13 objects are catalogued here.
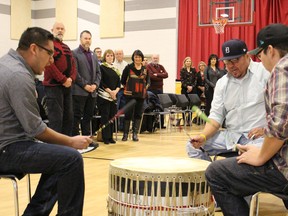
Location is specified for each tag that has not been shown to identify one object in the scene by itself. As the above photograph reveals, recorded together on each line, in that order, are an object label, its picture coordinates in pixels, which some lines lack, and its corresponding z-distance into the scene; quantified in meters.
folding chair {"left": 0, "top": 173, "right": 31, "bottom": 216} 2.40
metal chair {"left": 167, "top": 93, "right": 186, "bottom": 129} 9.02
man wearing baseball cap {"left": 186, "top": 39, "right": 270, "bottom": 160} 3.23
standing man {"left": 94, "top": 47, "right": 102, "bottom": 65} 8.59
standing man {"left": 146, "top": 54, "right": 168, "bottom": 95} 8.96
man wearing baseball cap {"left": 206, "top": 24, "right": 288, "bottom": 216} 1.92
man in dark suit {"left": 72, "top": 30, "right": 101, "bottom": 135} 6.01
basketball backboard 11.67
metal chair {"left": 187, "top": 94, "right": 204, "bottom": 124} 9.70
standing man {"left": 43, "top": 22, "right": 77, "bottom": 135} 5.03
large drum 2.24
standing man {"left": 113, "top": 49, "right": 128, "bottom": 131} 7.92
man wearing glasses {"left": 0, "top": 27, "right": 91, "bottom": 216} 2.32
